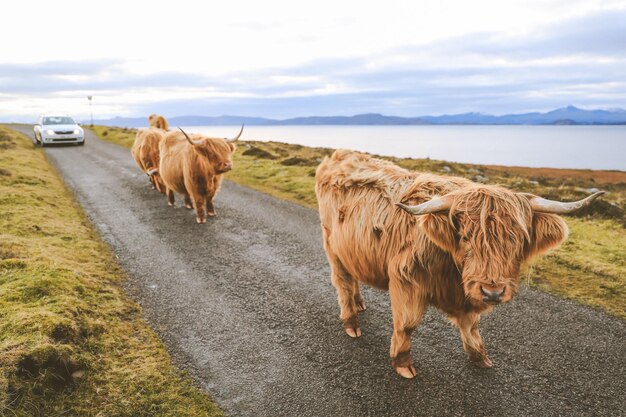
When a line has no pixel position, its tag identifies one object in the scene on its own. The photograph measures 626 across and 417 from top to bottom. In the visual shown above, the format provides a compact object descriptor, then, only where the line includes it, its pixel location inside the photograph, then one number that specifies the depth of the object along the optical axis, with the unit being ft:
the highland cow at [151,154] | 38.99
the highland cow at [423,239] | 9.18
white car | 74.95
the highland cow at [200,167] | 29.60
